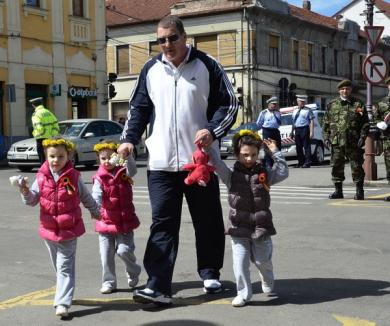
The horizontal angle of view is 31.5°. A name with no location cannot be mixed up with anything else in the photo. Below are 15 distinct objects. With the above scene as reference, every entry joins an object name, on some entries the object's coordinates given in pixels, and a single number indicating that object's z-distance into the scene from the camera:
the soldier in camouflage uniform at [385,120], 10.48
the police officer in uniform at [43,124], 15.45
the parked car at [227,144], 23.50
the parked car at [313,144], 20.41
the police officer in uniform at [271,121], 18.02
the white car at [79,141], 19.38
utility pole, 13.53
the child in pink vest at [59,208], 4.92
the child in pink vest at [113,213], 5.47
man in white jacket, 5.07
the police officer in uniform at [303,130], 18.98
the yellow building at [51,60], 26.20
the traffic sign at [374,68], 13.86
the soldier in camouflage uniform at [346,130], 10.58
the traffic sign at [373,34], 14.21
